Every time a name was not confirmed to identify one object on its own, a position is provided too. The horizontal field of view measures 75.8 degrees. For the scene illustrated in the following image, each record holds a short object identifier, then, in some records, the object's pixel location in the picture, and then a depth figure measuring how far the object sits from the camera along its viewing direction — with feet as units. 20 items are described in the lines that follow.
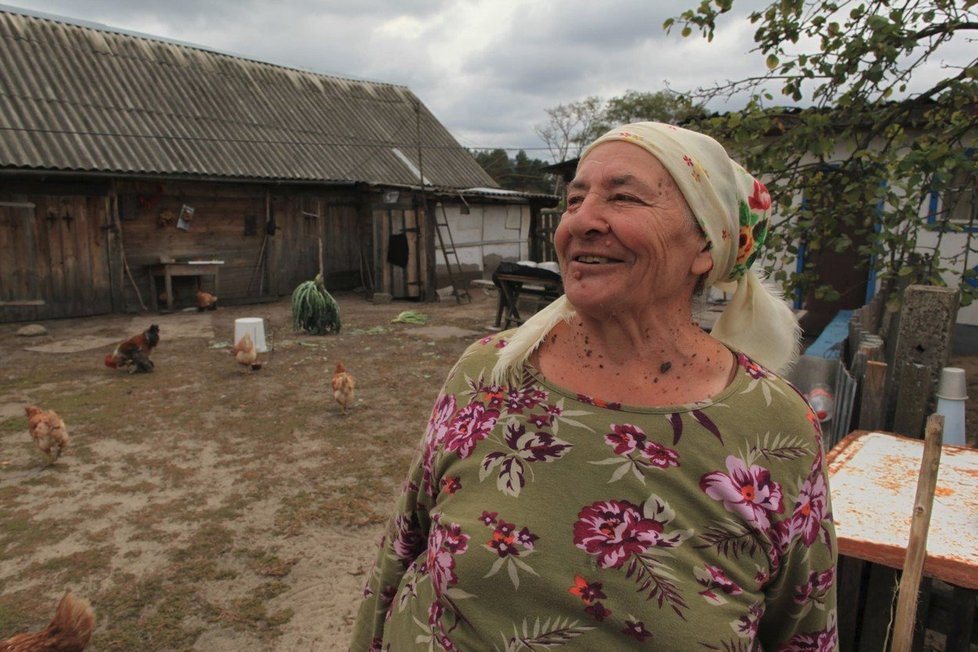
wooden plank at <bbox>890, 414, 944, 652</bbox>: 4.98
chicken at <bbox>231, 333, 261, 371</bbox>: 26.66
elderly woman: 3.69
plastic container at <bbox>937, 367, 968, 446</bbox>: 9.78
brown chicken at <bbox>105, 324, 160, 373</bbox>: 26.50
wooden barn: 38.04
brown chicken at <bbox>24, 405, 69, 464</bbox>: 16.92
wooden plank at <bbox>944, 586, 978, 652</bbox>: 6.40
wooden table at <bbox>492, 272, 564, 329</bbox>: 34.88
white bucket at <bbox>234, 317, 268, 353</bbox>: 29.04
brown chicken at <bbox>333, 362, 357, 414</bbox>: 21.56
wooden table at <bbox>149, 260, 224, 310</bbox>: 41.37
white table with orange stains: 5.83
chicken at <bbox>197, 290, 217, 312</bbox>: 42.39
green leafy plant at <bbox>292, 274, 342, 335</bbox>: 35.76
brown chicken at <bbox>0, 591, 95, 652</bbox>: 8.63
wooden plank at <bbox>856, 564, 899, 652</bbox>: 6.72
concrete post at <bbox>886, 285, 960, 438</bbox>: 9.83
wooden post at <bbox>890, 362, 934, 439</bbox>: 9.87
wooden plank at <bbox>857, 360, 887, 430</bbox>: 9.65
